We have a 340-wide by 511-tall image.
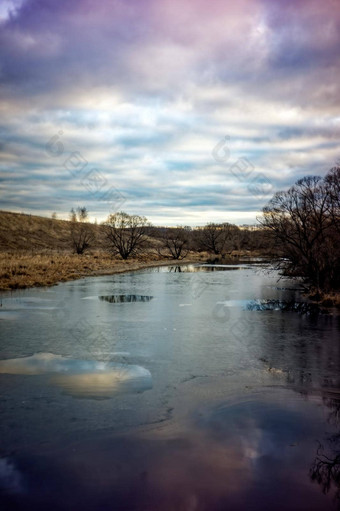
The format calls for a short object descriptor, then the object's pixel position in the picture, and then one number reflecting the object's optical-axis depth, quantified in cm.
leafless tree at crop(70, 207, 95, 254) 5590
